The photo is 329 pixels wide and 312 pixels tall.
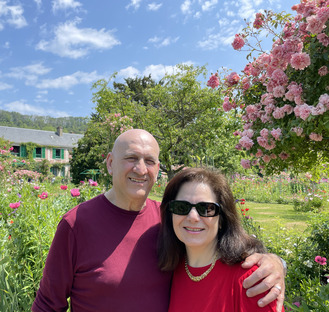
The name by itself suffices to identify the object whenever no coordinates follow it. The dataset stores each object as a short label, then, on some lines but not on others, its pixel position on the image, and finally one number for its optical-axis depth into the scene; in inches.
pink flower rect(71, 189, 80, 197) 181.0
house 1526.8
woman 56.9
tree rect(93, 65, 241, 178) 372.8
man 66.5
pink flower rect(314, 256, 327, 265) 112.3
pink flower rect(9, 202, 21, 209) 158.5
